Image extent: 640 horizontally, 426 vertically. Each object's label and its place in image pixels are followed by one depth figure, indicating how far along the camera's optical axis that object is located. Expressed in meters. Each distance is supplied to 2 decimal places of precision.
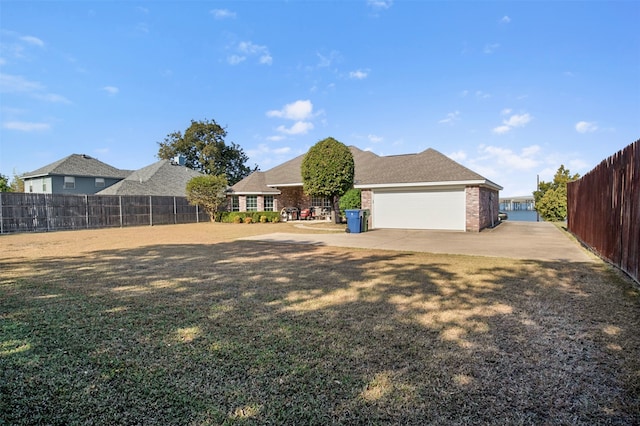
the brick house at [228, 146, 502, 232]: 15.55
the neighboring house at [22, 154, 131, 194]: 28.47
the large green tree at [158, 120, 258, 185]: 41.53
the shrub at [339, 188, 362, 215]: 19.45
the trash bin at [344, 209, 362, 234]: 15.38
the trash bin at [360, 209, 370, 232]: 15.70
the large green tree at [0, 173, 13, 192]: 31.55
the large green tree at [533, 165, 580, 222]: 22.34
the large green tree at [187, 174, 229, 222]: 24.53
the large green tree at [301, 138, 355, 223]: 19.17
